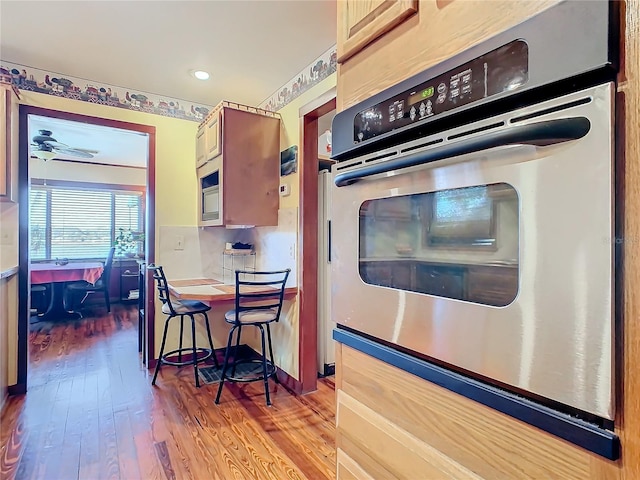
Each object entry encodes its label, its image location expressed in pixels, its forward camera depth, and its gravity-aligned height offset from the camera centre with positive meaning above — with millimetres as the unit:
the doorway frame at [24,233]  2584 +73
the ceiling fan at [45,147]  3850 +1086
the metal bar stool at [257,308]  2510 -464
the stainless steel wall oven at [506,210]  496 +56
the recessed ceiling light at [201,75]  2592 +1221
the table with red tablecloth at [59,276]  4617 -424
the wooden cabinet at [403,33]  646 +446
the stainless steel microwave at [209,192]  2828 +421
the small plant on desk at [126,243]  5996 +5
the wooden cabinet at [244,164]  2703 +611
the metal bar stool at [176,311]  2748 -524
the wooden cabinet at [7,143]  2307 +649
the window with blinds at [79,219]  5531 +392
